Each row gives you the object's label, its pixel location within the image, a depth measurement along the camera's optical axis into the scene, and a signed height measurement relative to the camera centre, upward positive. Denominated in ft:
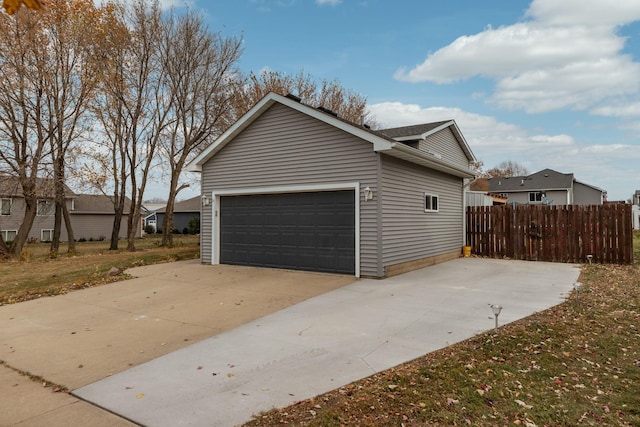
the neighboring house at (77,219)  95.04 -0.57
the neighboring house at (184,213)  138.51 +1.39
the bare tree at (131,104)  61.46 +19.34
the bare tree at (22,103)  49.83 +15.63
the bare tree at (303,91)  75.36 +26.07
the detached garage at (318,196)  30.81 +1.88
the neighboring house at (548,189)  122.83 +8.94
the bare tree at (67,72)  53.83 +21.12
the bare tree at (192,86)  66.49 +23.87
